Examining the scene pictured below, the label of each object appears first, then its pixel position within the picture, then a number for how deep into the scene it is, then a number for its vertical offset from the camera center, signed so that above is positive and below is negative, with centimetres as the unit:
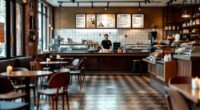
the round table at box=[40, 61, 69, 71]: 930 -69
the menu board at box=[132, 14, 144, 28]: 1744 +119
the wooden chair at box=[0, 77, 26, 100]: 485 -64
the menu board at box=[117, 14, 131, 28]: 1742 +108
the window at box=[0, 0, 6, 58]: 936 +37
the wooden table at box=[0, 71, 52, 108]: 554 -55
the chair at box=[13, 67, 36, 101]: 652 -88
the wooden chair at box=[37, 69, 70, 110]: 552 -70
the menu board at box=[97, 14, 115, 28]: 1742 +108
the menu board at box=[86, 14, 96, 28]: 1741 +108
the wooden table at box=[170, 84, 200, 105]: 316 -53
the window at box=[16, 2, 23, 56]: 1095 +42
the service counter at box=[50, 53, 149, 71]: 1474 -84
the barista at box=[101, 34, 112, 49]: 1534 -10
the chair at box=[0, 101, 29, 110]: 424 -82
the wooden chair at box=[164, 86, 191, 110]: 332 -59
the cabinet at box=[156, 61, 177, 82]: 791 -67
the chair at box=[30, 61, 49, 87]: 771 -56
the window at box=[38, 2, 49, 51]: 1489 +75
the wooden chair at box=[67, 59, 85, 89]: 971 -77
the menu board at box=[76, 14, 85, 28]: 1745 +111
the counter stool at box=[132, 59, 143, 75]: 1467 -111
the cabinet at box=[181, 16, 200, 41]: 1527 +64
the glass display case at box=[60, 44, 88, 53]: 1540 -28
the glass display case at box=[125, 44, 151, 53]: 1563 -29
